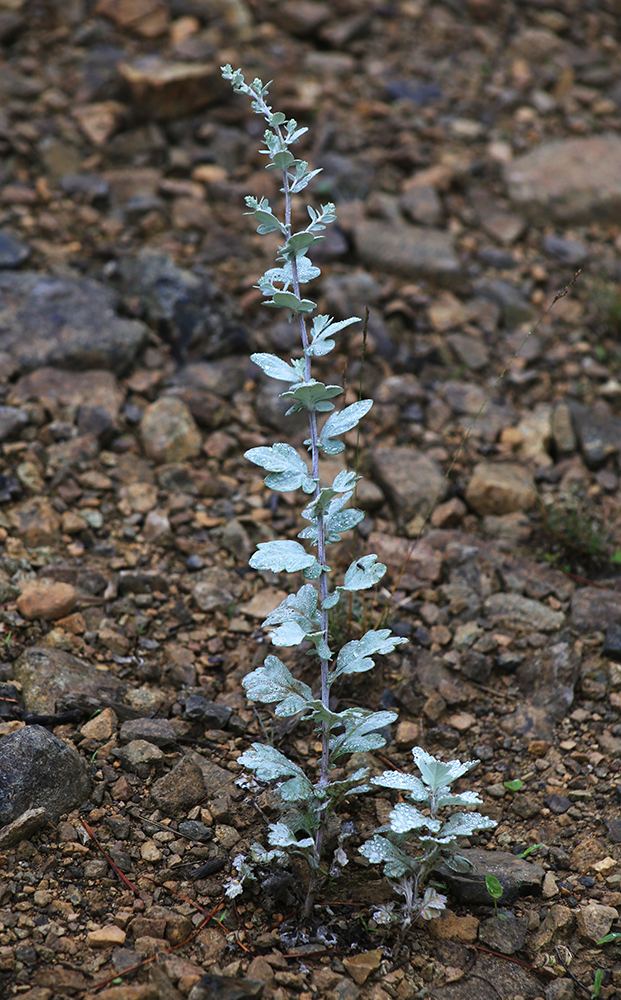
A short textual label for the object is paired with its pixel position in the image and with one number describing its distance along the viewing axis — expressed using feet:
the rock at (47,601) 9.05
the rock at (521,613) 9.91
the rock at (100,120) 16.53
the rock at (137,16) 18.34
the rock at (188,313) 13.25
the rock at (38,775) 6.96
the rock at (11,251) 13.87
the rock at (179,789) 7.57
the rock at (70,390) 11.91
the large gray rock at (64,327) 12.48
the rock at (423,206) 16.17
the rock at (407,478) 11.46
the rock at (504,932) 6.81
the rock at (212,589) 9.92
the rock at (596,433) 12.51
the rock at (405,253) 15.19
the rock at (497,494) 11.74
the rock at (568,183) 16.92
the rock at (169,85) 16.78
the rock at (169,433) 11.80
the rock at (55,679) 8.15
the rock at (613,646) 9.45
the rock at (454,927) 6.86
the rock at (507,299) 14.93
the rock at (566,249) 16.03
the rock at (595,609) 9.87
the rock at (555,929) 6.84
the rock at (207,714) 8.45
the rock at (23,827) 6.79
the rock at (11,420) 11.23
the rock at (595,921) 6.79
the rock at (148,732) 8.03
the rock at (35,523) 10.16
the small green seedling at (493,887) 6.94
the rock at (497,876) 7.04
